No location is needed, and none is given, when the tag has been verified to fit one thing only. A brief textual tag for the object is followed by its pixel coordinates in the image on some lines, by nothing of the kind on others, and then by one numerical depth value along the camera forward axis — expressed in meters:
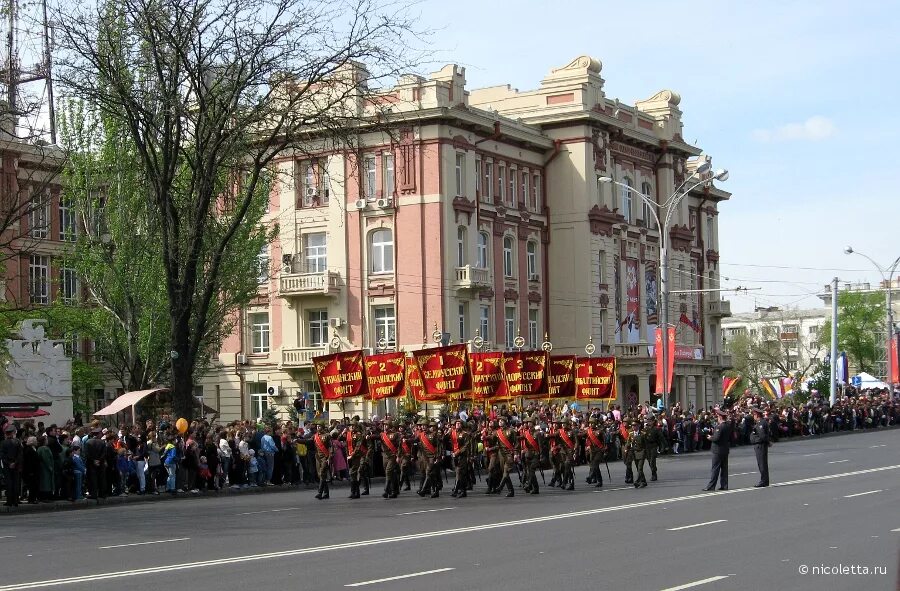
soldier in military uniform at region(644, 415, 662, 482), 30.73
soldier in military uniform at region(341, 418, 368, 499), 29.31
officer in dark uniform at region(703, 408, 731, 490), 27.45
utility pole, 62.28
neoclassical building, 58.69
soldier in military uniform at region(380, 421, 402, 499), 29.23
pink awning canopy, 36.69
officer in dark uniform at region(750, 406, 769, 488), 28.42
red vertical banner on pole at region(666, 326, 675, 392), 47.58
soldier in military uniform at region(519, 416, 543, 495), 29.05
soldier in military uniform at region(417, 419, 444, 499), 29.02
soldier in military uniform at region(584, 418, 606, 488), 31.56
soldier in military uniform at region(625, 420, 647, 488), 30.16
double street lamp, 45.41
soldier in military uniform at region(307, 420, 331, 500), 29.61
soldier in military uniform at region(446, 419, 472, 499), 28.69
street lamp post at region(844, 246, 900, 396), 69.40
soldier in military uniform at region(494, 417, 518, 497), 28.53
